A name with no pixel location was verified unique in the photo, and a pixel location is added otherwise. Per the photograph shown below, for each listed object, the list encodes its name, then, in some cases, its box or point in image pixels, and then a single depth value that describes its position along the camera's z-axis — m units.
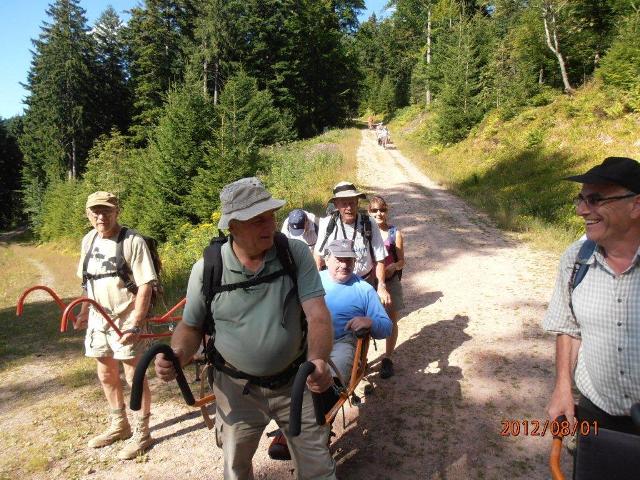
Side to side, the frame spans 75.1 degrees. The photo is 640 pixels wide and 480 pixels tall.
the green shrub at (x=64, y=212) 30.60
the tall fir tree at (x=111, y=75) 42.41
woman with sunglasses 4.81
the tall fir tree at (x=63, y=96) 37.53
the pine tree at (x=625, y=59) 16.23
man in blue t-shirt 3.60
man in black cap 1.94
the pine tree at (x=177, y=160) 18.00
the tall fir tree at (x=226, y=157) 15.79
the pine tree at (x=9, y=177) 48.44
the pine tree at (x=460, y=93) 24.27
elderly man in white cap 4.41
